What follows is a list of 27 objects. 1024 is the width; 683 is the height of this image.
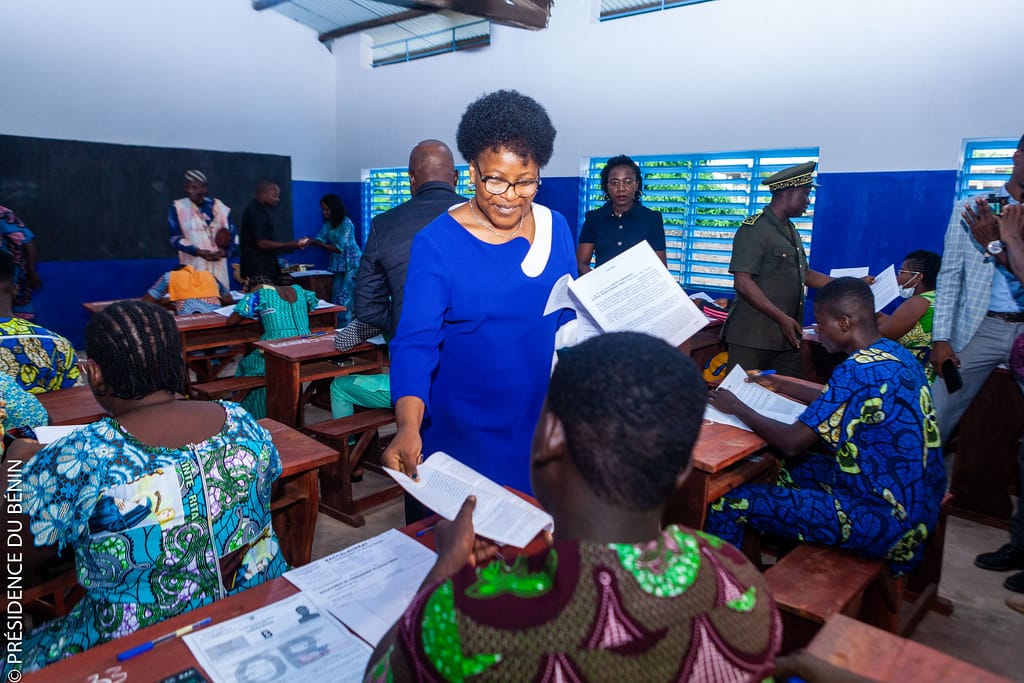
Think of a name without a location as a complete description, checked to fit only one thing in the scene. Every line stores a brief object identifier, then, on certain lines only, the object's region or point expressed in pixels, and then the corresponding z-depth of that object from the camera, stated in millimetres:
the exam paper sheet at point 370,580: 1134
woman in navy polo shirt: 4465
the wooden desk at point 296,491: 2020
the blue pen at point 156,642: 1013
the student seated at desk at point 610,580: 649
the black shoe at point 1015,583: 2674
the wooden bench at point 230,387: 3930
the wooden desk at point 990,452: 3201
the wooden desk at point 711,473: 1992
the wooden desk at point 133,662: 973
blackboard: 6418
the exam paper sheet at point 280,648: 997
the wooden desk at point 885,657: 991
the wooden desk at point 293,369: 3441
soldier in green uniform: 3529
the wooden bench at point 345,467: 3291
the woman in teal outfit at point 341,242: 7461
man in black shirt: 5863
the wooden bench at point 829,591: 1689
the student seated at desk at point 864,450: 1851
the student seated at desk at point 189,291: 4707
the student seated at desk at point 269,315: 4094
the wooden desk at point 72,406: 2238
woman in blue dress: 1488
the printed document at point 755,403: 2242
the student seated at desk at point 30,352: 2350
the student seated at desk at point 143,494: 1143
